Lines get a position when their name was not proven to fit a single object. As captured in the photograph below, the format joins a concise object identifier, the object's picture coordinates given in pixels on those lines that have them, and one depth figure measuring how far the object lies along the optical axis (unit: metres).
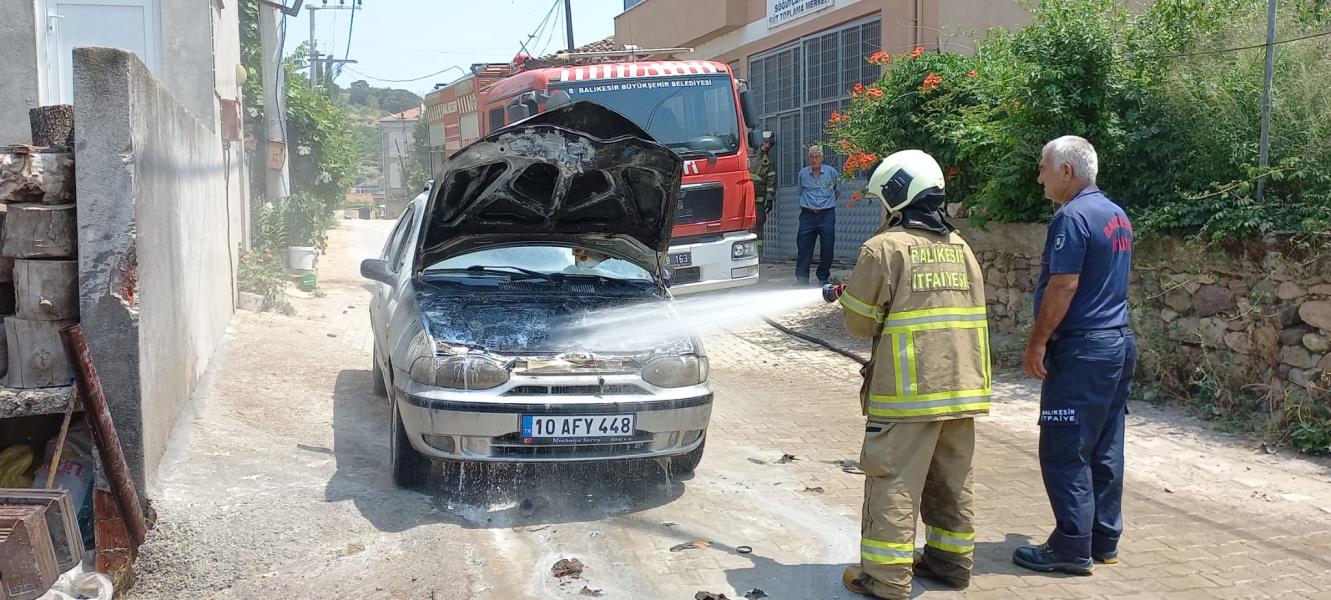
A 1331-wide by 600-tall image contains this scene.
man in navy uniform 4.39
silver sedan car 5.04
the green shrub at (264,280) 11.47
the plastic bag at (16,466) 4.43
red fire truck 10.75
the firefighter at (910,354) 4.10
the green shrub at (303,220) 16.59
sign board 16.39
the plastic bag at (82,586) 4.09
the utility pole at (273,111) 16.28
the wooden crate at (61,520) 3.76
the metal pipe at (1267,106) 6.75
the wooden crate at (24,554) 3.48
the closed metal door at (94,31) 10.33
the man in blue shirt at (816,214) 13.67
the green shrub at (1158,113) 6.91
